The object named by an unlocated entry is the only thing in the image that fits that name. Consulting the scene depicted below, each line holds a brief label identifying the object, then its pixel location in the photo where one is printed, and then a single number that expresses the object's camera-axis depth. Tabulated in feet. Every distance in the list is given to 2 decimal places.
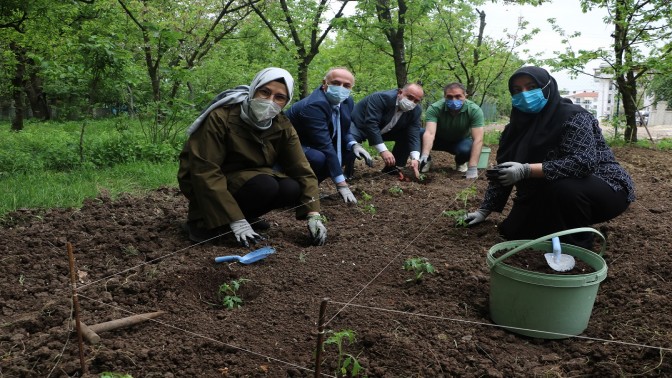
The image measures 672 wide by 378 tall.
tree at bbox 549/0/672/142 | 27.37
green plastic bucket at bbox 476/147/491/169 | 19.88
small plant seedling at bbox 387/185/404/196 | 15.31
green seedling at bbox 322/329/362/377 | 5.22
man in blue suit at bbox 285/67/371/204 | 13.37
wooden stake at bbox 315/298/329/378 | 4.01
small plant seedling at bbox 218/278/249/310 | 7.45
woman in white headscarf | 9.47
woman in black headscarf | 8.87
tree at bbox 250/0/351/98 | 27.55
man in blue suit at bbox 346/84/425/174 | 16.60
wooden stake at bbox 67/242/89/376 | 5.05
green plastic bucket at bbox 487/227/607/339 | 6.36
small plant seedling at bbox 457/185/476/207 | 14.49
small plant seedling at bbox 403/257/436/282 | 8.36
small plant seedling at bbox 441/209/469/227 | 11.25
